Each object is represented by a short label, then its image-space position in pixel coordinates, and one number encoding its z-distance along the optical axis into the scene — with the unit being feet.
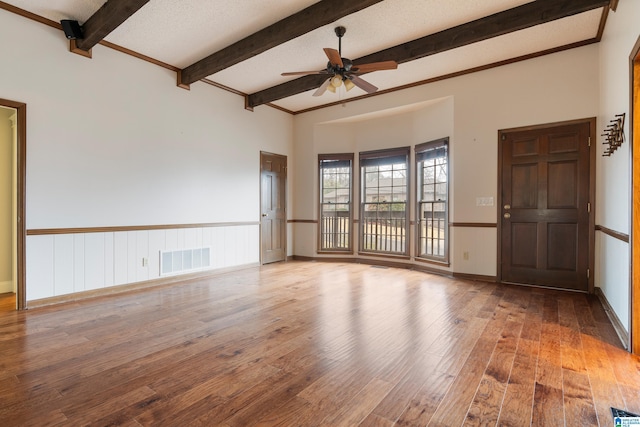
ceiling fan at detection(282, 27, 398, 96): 12.17
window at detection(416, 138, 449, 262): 17.15
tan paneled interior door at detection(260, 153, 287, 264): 20.43
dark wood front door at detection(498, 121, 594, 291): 13.41
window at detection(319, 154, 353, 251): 21.59
